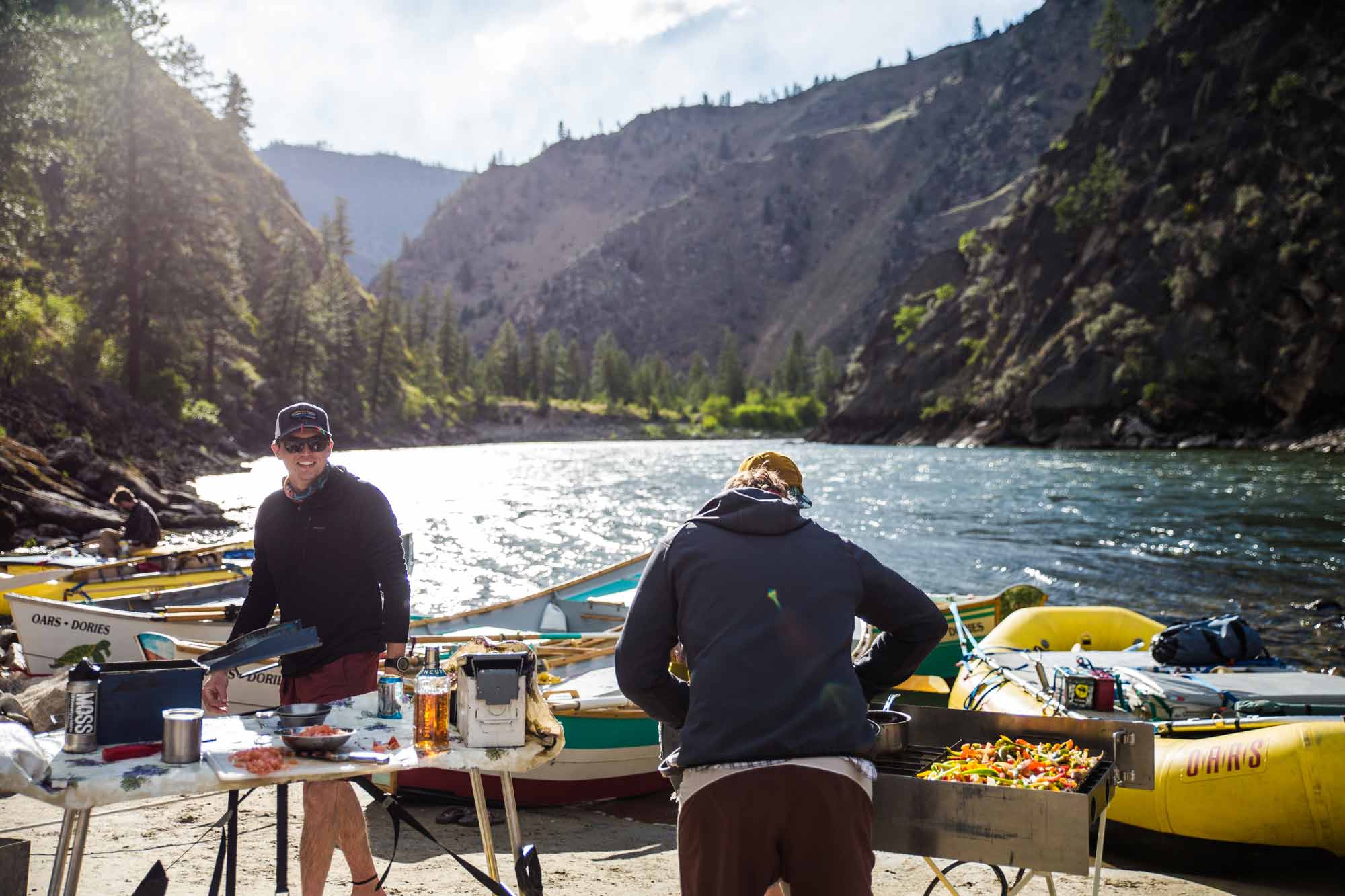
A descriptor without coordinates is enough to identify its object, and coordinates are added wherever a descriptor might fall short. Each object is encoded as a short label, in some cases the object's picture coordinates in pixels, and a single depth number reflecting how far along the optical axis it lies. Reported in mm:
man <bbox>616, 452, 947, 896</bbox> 3109
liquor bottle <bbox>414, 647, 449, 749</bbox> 4207
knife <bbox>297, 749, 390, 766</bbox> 3975
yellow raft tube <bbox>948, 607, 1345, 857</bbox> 7074
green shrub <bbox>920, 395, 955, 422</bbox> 94875
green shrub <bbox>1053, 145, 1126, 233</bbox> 85688
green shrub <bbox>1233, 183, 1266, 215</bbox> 70062
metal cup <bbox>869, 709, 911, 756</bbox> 4480
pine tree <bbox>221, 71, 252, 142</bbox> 103500
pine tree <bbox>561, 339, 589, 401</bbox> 157125
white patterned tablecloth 3525
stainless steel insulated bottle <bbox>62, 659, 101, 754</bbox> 3822
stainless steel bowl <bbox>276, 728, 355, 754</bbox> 3969
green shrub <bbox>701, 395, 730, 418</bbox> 157625
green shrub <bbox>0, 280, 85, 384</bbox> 34312
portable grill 3826
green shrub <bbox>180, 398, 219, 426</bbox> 57312
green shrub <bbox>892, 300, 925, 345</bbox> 112356
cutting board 3719
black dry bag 10281
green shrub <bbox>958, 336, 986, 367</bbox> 96000
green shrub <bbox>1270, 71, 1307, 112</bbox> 71750
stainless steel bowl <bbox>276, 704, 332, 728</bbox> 4359
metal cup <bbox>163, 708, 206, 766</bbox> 3770
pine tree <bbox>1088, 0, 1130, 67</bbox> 111000
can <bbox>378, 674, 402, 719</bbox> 4645
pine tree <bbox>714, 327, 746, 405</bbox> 167750
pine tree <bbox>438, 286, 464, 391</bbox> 131775
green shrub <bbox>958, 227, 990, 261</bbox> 110688
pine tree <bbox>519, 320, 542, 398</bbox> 145125
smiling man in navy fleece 5047
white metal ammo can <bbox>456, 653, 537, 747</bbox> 4164
